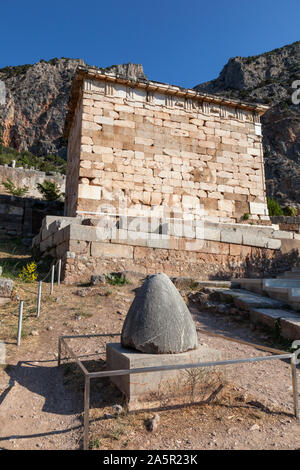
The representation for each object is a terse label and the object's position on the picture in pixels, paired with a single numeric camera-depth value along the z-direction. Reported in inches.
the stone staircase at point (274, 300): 191.0
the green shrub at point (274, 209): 597.3
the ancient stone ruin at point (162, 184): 293.6
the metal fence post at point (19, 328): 141.9
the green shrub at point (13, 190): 634.8
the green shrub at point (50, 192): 605.6
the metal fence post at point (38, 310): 179.2
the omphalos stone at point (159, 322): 114.7
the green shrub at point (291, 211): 586.7
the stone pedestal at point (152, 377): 105.7
